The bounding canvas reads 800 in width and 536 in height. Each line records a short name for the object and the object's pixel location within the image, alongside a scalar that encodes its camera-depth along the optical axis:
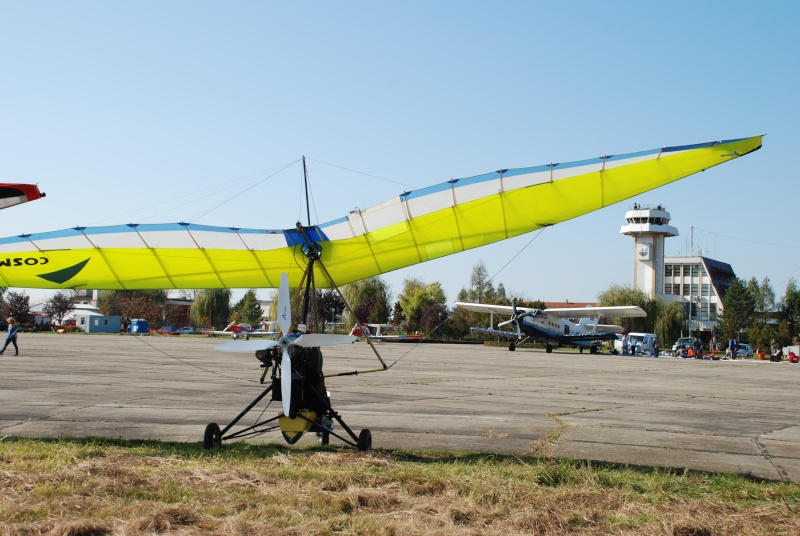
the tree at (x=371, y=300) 87.43
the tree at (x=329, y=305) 70.25
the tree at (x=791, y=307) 111.00
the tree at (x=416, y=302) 96.88
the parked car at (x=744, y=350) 74.29
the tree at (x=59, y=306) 104.50
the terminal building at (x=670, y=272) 117.44
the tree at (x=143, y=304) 97.25
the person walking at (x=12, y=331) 28.81
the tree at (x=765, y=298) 116.94
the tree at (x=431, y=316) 93.69
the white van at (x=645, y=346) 65.88
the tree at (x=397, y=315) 96.38
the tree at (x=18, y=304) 105.30
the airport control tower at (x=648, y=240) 116.94
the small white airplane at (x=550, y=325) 55.94
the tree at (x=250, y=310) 97.60
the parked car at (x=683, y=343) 69.03
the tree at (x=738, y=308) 102.44
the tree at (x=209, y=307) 88.31
